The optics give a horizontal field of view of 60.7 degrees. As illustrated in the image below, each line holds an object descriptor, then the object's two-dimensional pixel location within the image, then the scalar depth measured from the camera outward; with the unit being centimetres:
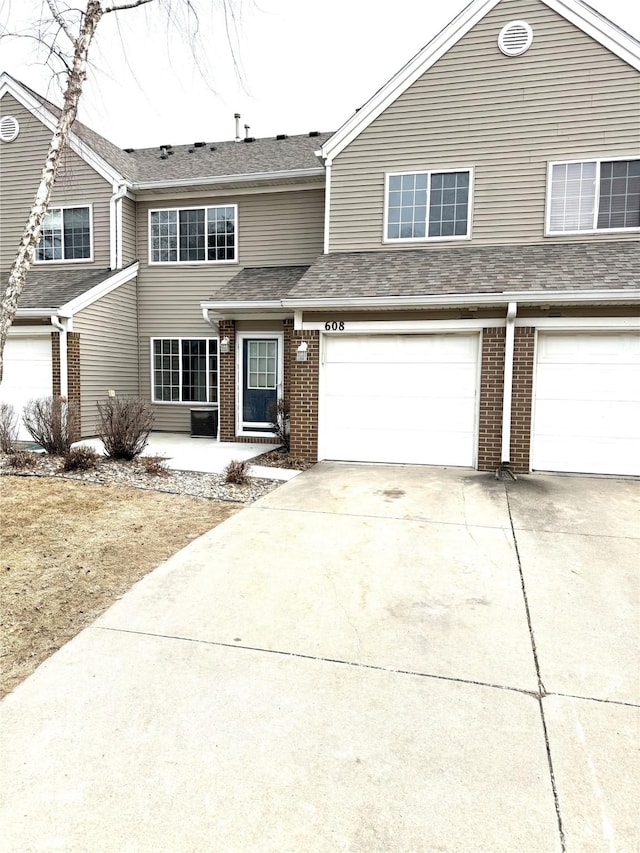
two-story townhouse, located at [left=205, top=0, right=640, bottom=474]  870
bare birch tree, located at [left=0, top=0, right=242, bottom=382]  625
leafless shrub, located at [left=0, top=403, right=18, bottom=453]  950
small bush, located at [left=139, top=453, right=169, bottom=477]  839
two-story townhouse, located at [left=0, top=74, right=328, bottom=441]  1262
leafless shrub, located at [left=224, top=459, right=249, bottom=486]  805
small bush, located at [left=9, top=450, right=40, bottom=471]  867
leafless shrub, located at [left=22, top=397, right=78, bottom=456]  951
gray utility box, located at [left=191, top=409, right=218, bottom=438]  1279
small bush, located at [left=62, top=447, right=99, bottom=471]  841
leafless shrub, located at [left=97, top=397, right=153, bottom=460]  910
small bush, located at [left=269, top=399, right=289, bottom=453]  1138
